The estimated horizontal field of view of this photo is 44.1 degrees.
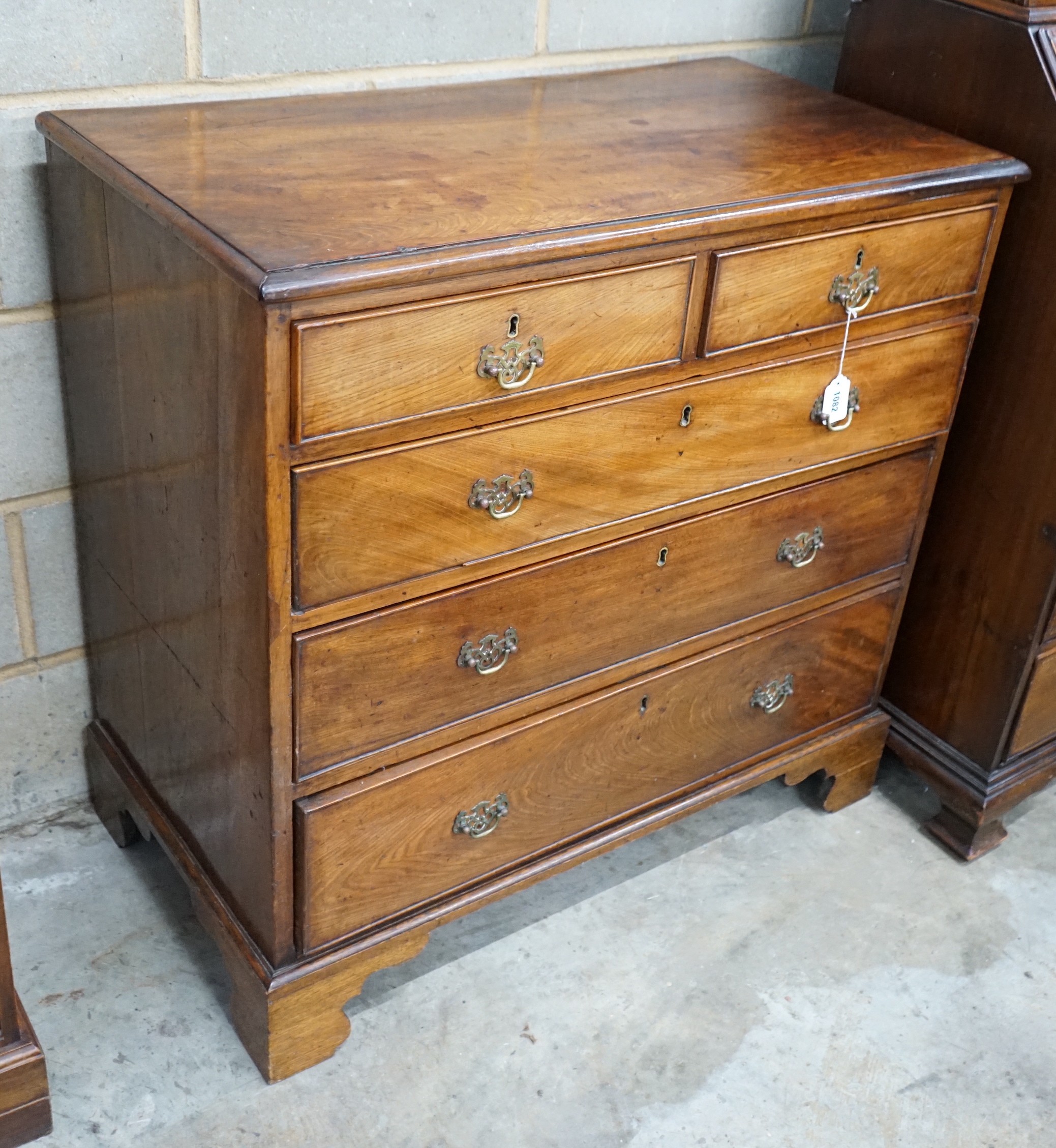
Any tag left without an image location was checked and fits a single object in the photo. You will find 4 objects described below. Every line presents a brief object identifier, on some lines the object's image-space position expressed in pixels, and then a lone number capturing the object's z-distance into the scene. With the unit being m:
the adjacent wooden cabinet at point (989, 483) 1.88
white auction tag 1.79
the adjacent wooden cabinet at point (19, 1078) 1.60
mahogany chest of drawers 1.39
